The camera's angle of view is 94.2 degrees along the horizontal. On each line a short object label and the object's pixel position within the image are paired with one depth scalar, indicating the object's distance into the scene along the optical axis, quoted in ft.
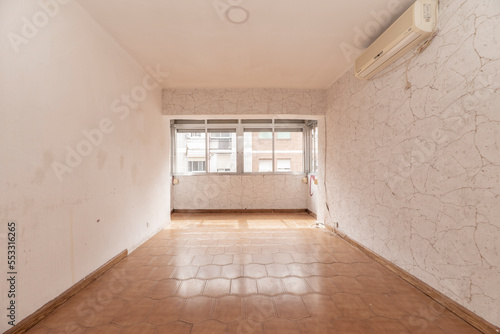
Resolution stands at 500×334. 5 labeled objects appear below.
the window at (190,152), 18.53
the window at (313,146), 17.27
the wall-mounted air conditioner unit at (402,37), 5.74
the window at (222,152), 18.70
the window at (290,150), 18.70
